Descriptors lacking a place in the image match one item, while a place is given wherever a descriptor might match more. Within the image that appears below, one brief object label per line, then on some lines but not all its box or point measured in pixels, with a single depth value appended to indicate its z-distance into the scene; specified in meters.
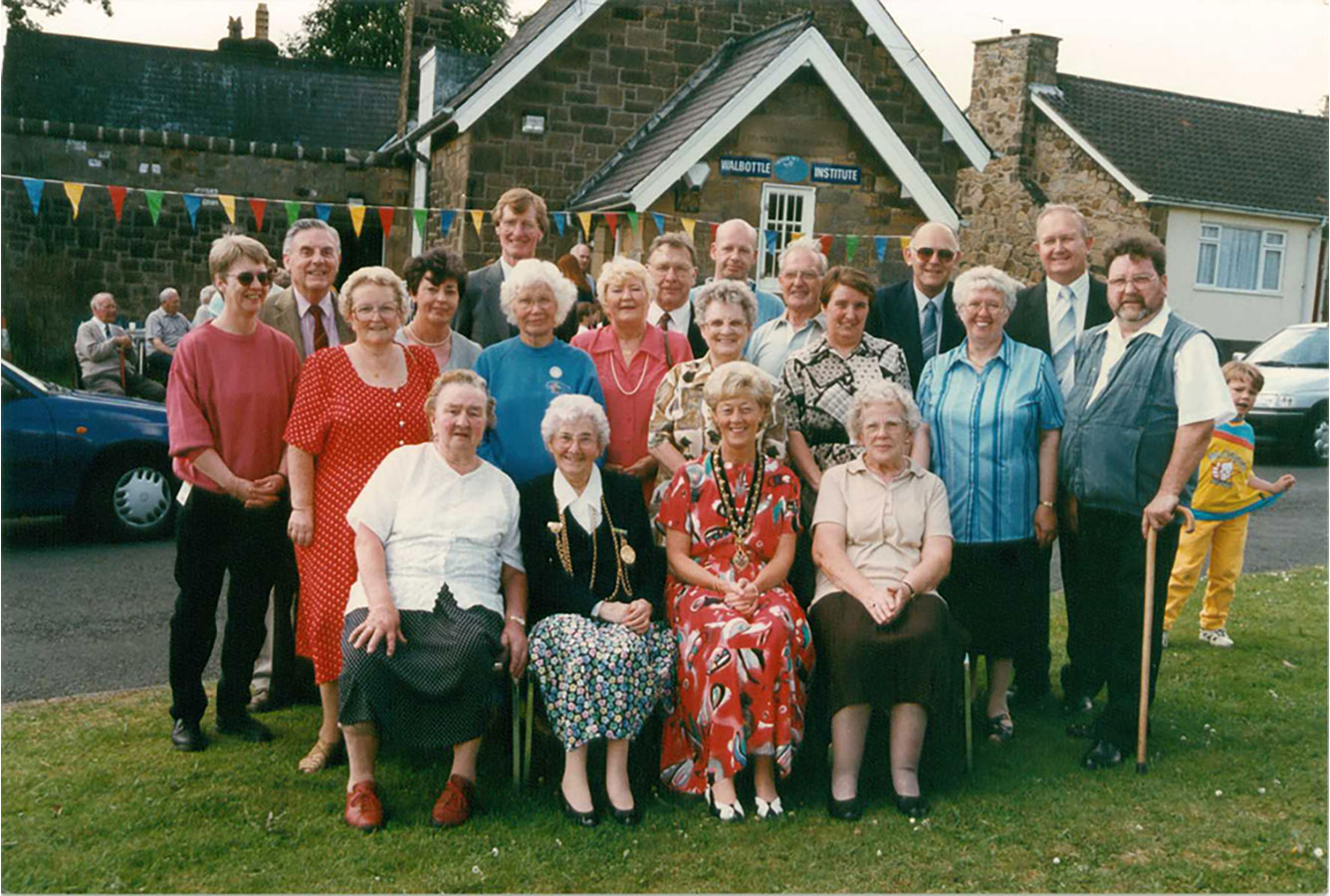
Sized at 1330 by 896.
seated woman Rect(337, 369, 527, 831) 4.21
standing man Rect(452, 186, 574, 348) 5.88
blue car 8.75
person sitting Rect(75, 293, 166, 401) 13.01
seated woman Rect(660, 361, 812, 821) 4.42
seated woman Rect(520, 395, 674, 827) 4.36
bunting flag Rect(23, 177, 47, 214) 15.66
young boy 6.94
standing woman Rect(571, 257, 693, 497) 5.17
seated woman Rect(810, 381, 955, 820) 4.51
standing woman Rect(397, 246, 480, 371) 5.07
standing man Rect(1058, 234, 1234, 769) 4.77
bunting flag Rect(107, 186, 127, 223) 14.39
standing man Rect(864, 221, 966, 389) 5.54
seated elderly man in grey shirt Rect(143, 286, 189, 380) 15.13
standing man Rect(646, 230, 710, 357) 5.79
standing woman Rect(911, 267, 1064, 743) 5.02
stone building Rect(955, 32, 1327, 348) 26.22
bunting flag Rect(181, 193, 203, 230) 17.06
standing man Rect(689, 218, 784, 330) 6.08
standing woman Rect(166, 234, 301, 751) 4.67
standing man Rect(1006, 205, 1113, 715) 5.44
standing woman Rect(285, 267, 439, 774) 4.57
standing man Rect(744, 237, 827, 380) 5.38
